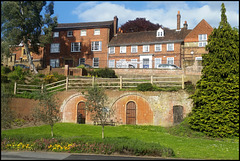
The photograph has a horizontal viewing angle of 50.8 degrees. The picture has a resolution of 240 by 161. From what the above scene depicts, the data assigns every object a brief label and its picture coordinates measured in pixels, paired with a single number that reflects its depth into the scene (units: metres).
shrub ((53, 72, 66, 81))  31.35
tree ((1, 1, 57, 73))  33.22
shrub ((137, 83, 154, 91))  24.86
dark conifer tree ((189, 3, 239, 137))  17.20
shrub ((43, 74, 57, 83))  30.80
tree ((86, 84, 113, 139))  16.12
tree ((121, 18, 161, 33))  54.14
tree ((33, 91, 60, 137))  16.98
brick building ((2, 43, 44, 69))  45.99
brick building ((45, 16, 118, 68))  44.19
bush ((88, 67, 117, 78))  34.28
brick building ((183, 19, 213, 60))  39.09
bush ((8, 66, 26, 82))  30.02
